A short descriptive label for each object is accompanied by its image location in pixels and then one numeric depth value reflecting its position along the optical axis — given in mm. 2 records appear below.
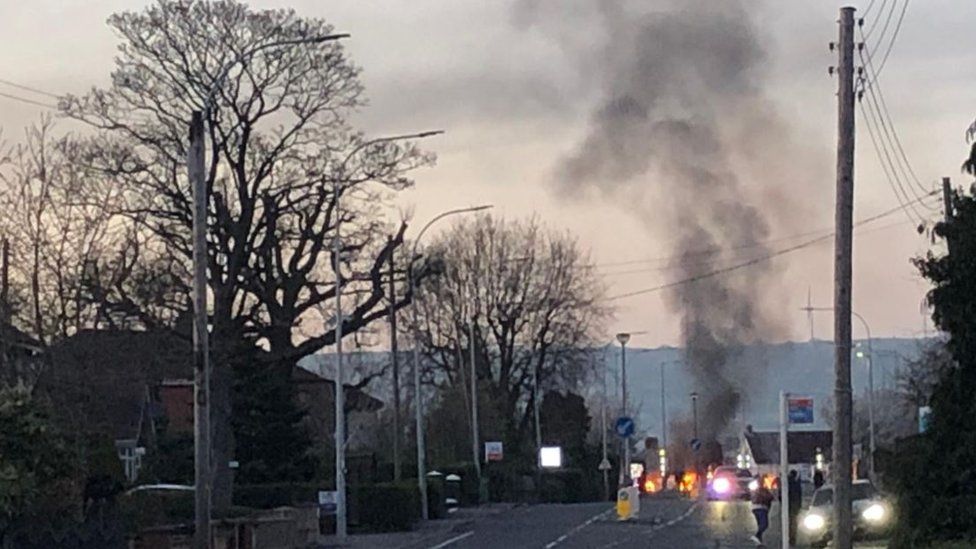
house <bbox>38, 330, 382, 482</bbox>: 41562
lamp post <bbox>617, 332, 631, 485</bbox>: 65125
